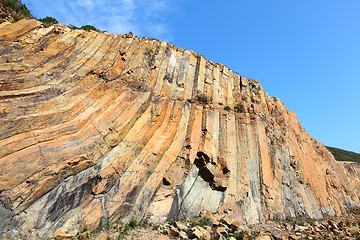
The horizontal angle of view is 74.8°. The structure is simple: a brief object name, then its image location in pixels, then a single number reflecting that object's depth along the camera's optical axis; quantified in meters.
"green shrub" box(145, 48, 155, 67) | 17.34
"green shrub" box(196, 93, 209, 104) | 17.98
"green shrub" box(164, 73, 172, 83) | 17.36
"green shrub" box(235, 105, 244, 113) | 19.31
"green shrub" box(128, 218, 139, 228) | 10.98
